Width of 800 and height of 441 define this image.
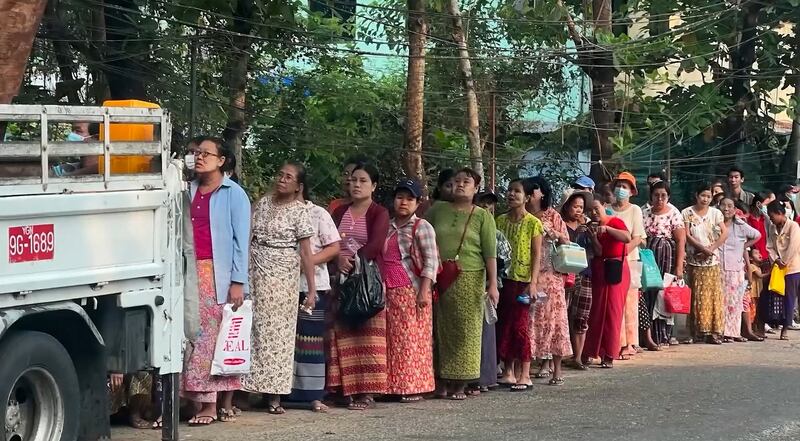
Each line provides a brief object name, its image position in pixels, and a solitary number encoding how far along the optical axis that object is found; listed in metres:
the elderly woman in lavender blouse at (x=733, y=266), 14.20
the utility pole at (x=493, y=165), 16.17
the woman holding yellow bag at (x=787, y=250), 14.80
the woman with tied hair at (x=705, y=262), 13.77
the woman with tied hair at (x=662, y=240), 13.26
